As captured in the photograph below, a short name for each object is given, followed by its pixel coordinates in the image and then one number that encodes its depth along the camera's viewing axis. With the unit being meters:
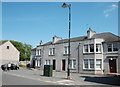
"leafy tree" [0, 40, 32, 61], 83.94
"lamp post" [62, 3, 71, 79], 16.72
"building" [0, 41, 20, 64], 47.20
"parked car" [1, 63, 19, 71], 31.05
